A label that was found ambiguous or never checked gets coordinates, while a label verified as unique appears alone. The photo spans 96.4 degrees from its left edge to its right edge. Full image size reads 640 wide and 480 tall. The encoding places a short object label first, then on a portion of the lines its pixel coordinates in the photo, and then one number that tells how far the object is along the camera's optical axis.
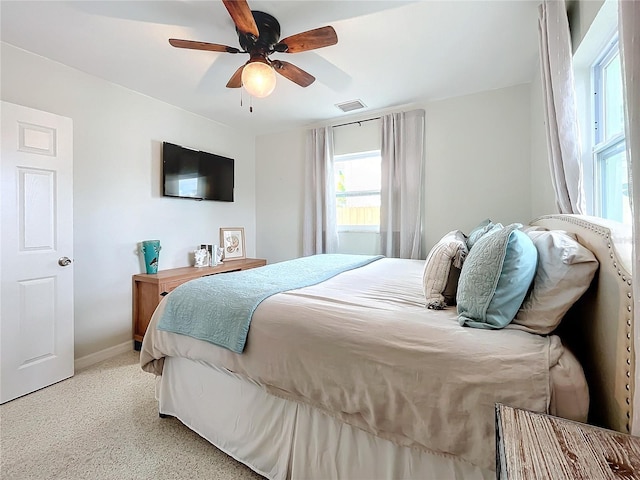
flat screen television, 3.14
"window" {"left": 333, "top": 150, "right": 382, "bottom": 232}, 3.62
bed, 0.81
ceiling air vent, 3.22
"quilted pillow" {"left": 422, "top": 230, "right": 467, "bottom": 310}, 1.29
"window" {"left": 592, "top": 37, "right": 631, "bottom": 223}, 1.52
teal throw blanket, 1.32
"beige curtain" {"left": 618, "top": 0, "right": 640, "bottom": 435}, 0.58
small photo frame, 3.95
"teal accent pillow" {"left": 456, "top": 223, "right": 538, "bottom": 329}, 1.00
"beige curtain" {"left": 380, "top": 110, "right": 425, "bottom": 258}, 3.23
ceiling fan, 1.70
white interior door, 1.98
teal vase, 2.91
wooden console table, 2.73
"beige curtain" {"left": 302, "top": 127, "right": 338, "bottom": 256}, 3.74
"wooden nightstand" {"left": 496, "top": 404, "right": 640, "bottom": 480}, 0.51
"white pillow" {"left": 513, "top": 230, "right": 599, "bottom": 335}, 0.94
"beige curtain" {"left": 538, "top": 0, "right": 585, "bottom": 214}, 1.62
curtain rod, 3.50
